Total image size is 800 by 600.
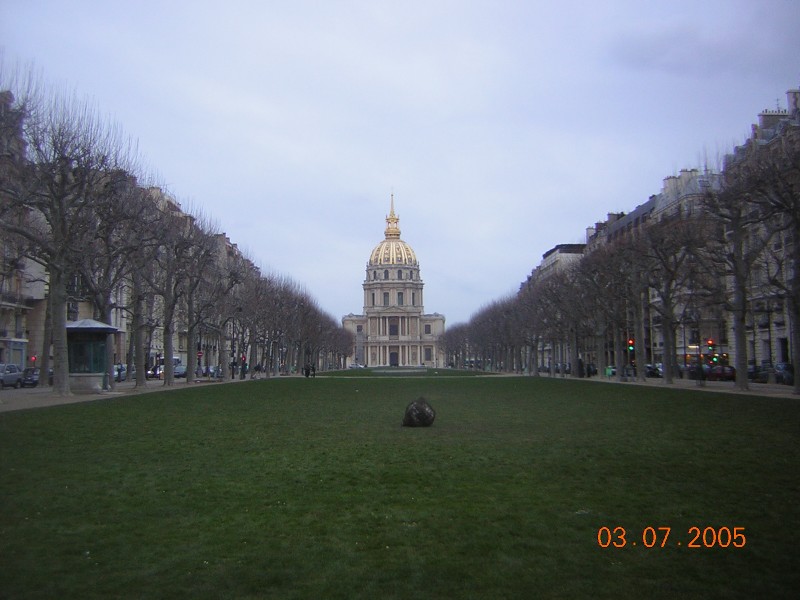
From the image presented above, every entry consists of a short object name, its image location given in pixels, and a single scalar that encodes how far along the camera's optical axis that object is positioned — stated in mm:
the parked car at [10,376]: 45781
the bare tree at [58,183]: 28484
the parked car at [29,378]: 48688
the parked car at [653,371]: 67019
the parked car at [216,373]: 68538
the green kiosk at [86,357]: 36469
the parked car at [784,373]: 45000
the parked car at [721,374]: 55625
